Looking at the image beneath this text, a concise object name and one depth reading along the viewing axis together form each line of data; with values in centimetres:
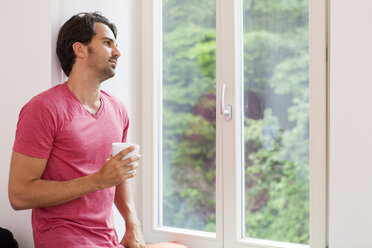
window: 295
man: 257
